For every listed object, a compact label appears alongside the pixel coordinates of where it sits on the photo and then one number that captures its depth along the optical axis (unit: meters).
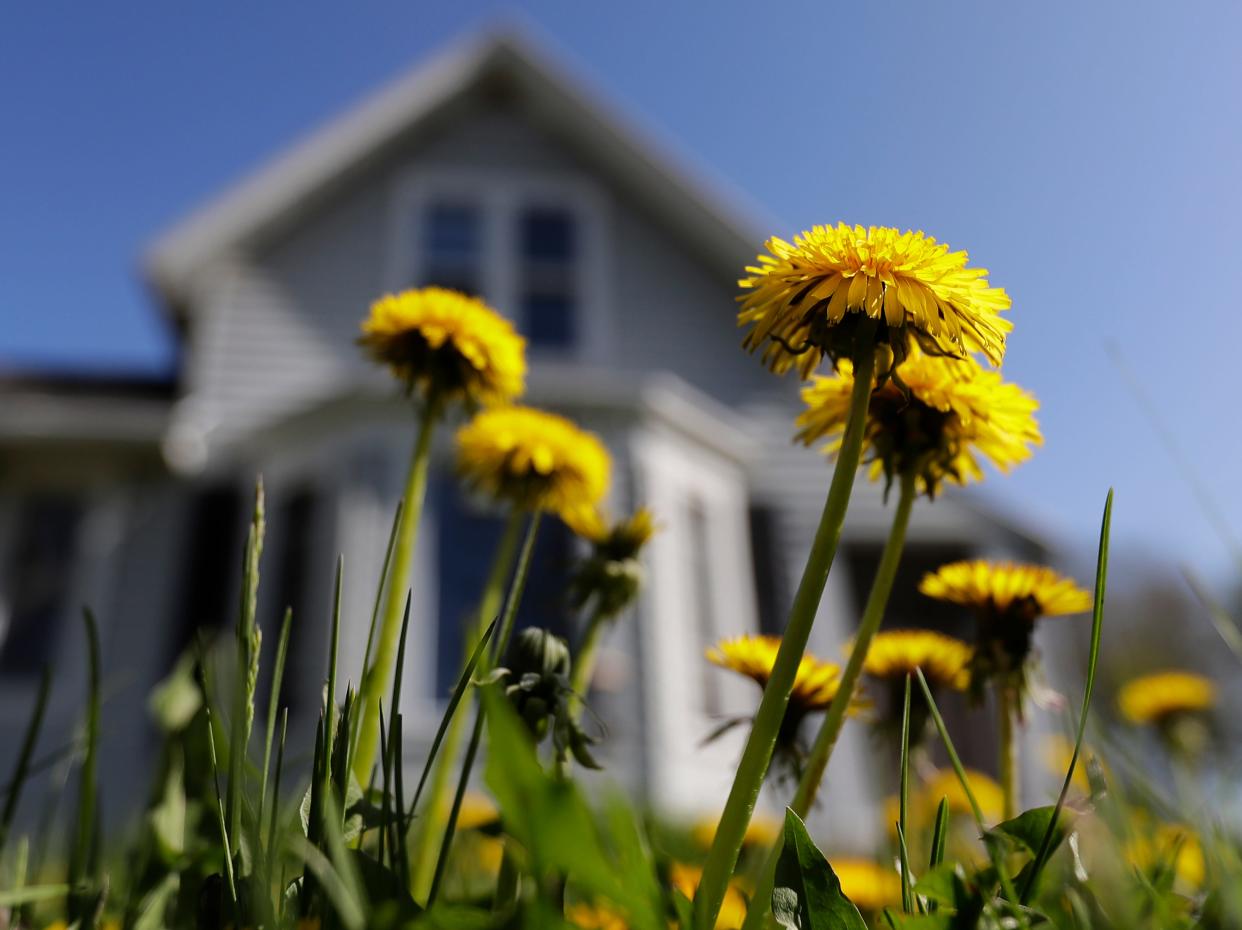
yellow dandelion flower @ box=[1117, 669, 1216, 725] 0.55
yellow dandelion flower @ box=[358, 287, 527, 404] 0.23
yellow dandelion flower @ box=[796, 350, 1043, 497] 0.15
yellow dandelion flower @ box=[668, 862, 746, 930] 0.22
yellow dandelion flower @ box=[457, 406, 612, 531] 0.25
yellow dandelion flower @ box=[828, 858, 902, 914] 0.26
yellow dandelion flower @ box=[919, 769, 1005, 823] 0.42
